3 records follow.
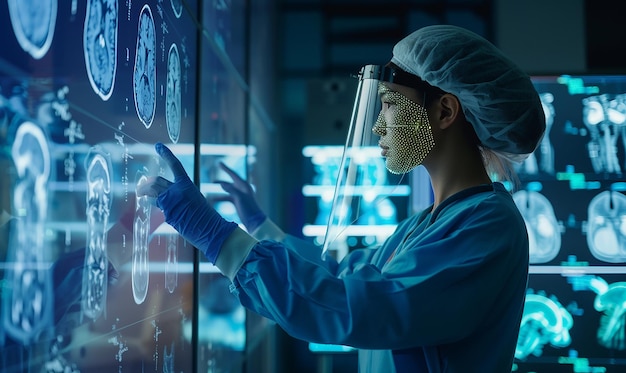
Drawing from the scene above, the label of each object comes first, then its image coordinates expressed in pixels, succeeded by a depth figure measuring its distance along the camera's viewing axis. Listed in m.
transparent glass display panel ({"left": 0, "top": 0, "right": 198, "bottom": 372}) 0.71
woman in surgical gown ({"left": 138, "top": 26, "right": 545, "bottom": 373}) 1.11
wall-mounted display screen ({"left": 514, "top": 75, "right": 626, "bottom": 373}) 2.76
